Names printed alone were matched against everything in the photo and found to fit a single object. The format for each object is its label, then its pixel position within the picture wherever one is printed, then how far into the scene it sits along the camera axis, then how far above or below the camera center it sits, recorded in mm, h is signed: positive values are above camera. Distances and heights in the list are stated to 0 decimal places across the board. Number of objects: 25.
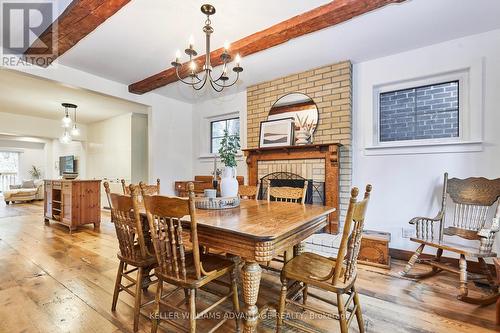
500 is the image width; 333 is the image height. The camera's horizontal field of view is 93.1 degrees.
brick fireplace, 3172 +537
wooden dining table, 1186 -393
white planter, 1997 -163
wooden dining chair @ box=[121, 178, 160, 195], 2514 -271
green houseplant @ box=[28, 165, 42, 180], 9430 -359
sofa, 7484 -927
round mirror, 3428 +783
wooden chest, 2605 -972
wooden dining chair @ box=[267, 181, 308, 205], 2408 -297
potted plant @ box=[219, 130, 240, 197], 1979 -60
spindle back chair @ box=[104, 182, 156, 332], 1527 -516
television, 7689 -13
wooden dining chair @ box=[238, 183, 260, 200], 2682 -307
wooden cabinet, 4121 -705
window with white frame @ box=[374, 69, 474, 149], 2625 +637
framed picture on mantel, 3568 +486
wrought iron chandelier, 1839 +887
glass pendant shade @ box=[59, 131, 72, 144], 5195 +540
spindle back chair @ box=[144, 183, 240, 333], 1223 -492
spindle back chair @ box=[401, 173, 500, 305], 2080 -598
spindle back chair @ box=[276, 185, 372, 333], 1229 -660
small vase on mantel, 3414 +388
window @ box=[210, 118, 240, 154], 4602 +700
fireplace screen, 3305 -293
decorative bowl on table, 1854 -314
